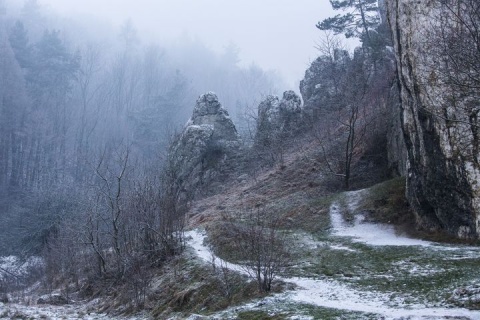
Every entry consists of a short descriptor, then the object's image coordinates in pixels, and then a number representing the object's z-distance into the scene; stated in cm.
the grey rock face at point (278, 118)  4144
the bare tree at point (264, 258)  1279
